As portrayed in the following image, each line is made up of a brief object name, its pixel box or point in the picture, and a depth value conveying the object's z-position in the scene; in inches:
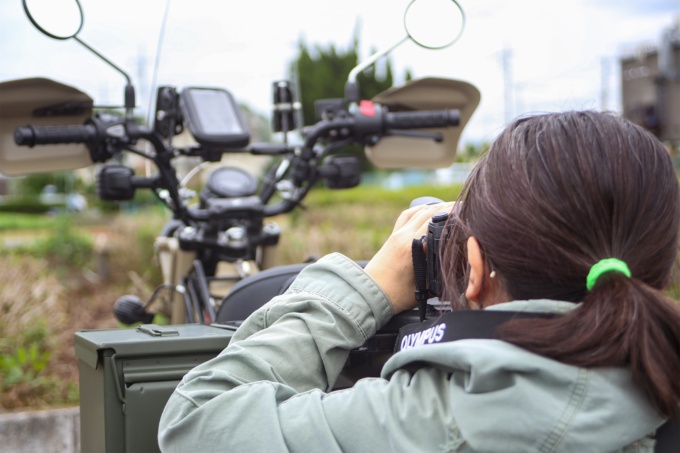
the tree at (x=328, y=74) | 1165.8
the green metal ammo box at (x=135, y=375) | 55.1
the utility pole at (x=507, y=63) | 1402.6
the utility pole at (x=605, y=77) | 981.4
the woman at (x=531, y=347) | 36.4
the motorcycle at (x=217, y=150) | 93.0
